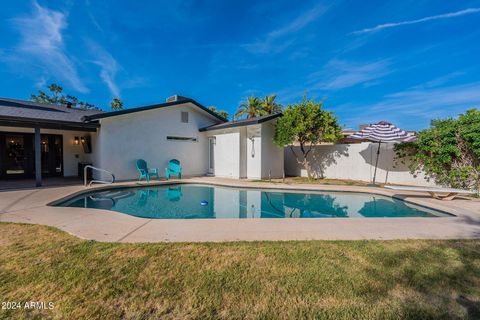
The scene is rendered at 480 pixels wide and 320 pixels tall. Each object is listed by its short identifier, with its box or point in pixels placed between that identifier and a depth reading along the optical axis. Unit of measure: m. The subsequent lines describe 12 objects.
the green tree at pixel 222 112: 35.62
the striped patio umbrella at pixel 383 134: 10.01
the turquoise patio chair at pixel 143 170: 11.51
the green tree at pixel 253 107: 27.22
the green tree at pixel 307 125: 11.45
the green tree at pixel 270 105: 26.84
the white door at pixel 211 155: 14.50
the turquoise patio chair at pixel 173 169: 12.69
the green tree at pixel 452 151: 8.30
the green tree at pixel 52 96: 32.91
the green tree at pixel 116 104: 37.84
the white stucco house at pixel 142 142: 11.15
